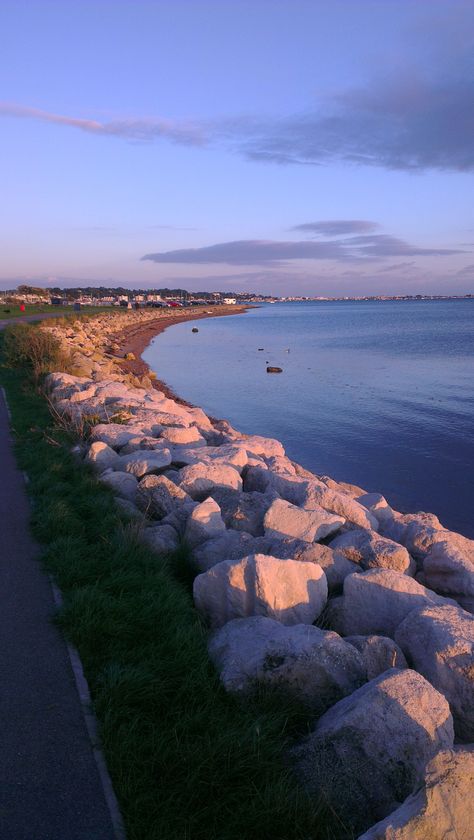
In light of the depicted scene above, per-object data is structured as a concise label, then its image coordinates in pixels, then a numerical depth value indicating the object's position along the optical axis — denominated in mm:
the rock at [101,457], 8875
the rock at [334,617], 5102
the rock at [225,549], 6016
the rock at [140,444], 9742
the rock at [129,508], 6993
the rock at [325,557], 5742
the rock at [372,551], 5977
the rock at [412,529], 7113
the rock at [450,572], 6203
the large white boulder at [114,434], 10047
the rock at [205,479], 7938
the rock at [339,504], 7535
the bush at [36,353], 17994
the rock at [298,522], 6510
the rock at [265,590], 4938
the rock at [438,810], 2639
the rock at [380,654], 4258
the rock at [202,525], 6504
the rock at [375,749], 3236
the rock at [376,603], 5082
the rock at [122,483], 7852
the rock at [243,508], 7043
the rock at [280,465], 10148
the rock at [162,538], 6344
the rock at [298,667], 3961
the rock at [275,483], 8234
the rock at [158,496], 7281
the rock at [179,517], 6902
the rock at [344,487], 10952
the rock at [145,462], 8477
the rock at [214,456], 8930
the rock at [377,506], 8531
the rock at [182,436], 10875
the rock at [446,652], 4027
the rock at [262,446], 11434
